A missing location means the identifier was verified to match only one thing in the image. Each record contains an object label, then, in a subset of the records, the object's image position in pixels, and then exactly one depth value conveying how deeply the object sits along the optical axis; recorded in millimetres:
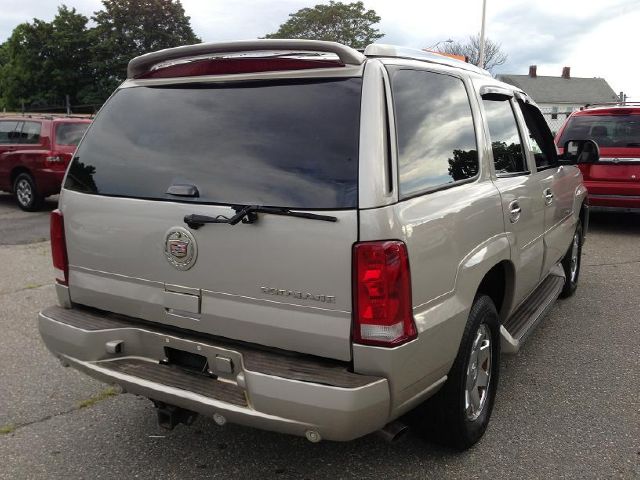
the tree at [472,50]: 50044
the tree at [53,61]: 53938
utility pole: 26280
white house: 63156
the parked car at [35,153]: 10766
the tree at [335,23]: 52844
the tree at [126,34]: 53219
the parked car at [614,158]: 8281
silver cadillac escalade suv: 2184
